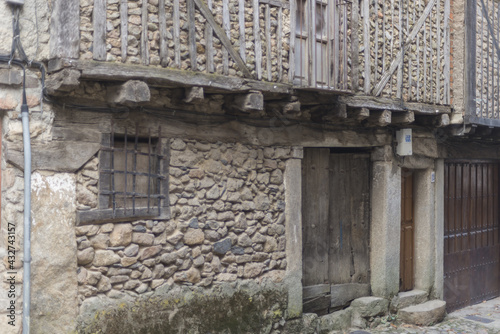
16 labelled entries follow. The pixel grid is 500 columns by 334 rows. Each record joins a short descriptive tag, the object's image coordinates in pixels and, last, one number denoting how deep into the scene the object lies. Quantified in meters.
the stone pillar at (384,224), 7.29
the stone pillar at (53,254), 4.48
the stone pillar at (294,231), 6.25
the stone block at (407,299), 7.45
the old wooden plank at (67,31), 4.24
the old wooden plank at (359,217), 7.37
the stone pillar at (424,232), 7.95
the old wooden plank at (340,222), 7.17
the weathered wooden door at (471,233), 8.53
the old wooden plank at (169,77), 4.32
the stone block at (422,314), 7.36
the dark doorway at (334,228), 6.87
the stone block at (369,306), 7.09
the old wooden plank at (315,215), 6.83
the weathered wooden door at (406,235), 7.93
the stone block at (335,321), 6.65
